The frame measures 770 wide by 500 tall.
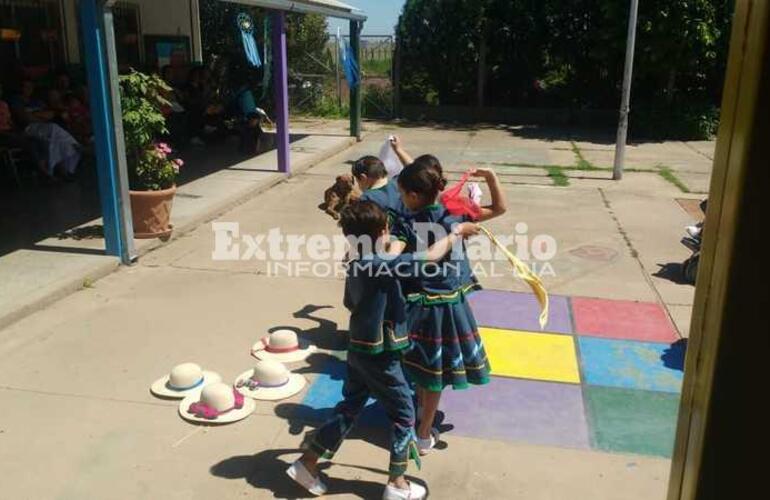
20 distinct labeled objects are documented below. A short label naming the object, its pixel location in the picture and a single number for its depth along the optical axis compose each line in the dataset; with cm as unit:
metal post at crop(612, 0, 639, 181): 1053
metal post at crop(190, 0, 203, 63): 1570
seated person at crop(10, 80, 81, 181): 962
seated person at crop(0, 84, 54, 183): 962
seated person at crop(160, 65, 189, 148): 1301
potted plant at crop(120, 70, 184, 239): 716
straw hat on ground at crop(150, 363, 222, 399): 436
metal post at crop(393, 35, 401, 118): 2105
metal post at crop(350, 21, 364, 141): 1544
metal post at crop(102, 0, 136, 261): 633
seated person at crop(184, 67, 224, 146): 1365
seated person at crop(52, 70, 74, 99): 1061
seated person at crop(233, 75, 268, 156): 1308
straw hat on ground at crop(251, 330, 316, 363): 494
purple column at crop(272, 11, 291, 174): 1114
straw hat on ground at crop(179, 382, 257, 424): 409
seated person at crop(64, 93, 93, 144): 1048
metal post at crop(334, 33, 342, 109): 2177
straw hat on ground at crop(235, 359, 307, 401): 439
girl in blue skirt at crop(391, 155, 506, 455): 344
